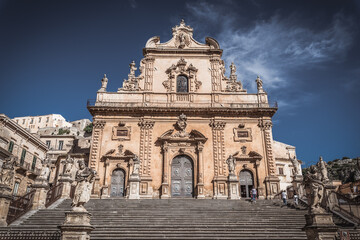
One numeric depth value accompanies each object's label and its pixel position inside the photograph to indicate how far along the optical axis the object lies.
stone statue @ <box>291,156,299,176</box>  19.83
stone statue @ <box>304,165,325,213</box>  10.05
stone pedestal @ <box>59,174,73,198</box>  18.39
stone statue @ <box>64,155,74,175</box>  19.03
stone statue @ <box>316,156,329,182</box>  17.41
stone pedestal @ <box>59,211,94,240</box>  9.43
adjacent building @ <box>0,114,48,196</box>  29.36
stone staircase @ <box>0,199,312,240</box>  11.97
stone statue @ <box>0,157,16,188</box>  14.62
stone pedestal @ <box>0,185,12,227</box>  13.62
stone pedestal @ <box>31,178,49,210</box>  15.72
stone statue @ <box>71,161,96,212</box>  10.08
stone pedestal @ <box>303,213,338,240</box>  9.37
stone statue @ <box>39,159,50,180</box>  17.11
